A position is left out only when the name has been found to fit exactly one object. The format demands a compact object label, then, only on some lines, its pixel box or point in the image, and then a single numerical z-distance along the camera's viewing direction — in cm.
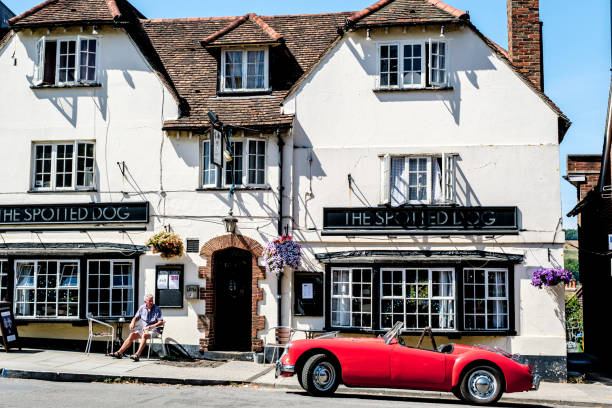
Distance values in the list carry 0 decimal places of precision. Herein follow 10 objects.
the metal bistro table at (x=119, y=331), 1697
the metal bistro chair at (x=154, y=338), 1636
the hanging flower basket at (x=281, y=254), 1622
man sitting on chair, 1608
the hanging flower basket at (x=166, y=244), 1666
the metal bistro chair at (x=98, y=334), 1656
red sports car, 1208
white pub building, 1633
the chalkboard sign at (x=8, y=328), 1623
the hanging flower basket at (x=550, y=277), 1559
